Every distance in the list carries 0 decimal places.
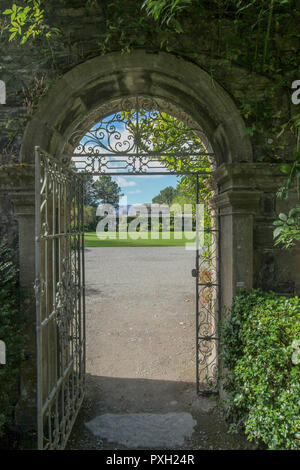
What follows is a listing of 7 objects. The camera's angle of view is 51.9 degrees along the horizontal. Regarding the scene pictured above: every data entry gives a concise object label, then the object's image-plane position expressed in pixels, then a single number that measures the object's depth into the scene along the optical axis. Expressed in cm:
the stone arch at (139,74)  320
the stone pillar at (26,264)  307
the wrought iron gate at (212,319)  382
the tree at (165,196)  4295
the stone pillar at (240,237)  316
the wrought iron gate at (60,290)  230
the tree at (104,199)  3503
